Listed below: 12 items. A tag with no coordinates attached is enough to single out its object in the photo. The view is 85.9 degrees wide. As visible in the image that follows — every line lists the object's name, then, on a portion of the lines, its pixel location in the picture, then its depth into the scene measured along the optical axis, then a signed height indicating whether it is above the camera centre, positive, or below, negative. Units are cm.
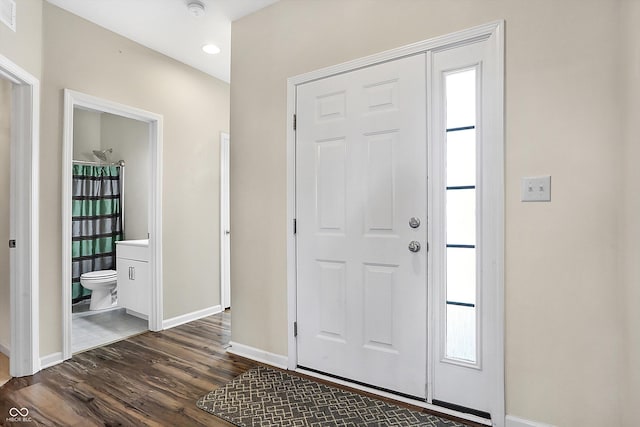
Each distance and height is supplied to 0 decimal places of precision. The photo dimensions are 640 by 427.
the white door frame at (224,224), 390 -14
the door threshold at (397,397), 180 -107
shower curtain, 416 -11
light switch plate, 162 +12
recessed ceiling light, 316 +152
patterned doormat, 179 -109
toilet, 372 -83
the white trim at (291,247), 240 -25
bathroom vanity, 336 -67
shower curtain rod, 412 +60
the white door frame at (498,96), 171 +58
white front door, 195 -8
